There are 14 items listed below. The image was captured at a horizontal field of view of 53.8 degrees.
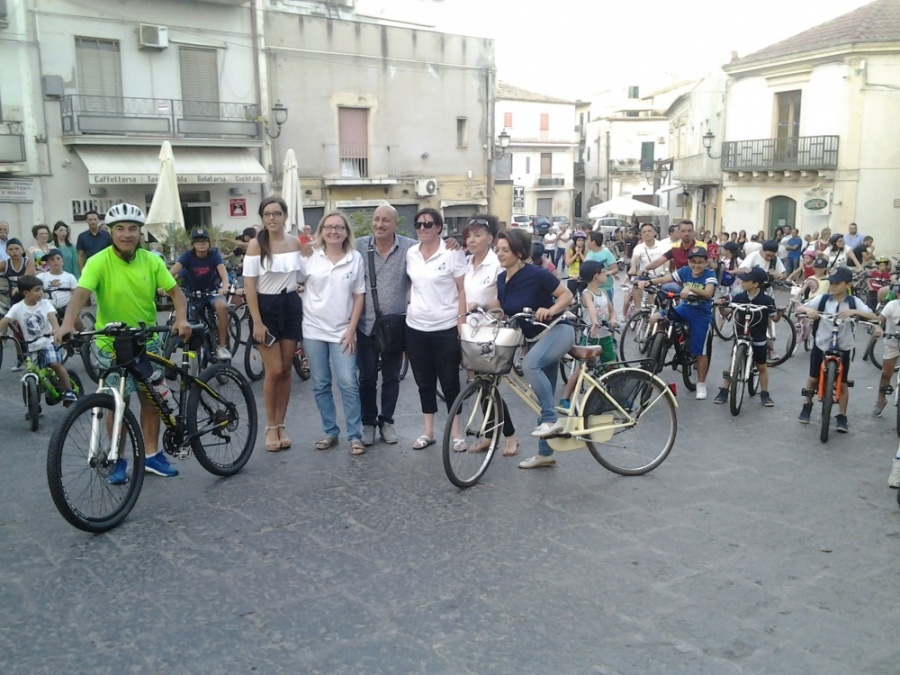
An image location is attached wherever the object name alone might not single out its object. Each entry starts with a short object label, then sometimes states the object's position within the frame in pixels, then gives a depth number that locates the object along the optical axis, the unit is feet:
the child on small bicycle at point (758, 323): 28.40
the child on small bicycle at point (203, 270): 32.55
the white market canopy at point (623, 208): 118.42
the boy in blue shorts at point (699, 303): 29.73
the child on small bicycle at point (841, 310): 24.84
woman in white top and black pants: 21.77
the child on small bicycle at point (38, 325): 27.14
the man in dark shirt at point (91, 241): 43.09
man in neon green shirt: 18.61
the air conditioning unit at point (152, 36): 77.30
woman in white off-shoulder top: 21.72
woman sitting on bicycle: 20.62
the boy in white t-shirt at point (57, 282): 34.60
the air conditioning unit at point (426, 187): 100.17
